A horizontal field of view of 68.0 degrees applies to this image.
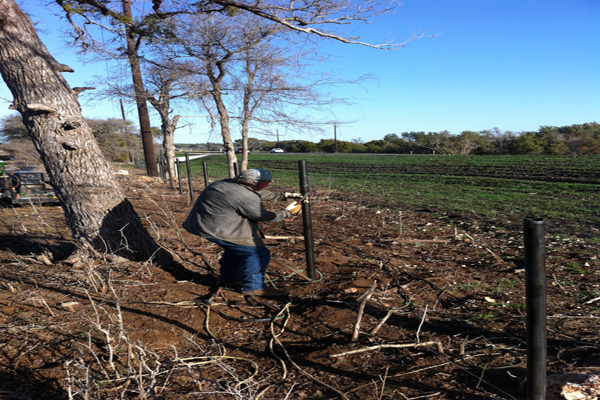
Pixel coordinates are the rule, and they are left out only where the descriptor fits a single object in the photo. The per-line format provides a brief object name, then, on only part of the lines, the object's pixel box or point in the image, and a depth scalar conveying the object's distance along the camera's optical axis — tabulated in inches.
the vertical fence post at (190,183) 456.8
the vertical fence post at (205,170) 424.6
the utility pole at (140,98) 406.0
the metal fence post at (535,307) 79.7
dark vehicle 456.8
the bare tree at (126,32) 275.6
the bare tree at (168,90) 431.8
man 173.0
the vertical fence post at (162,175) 735.4
